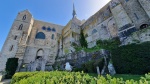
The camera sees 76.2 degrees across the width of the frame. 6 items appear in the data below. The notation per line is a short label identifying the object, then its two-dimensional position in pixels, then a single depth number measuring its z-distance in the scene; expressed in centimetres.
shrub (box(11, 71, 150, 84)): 228
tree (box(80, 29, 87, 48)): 2596
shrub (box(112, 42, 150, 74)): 960
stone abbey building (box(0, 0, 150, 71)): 1722
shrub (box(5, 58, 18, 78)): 2071
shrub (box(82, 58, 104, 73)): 1191
